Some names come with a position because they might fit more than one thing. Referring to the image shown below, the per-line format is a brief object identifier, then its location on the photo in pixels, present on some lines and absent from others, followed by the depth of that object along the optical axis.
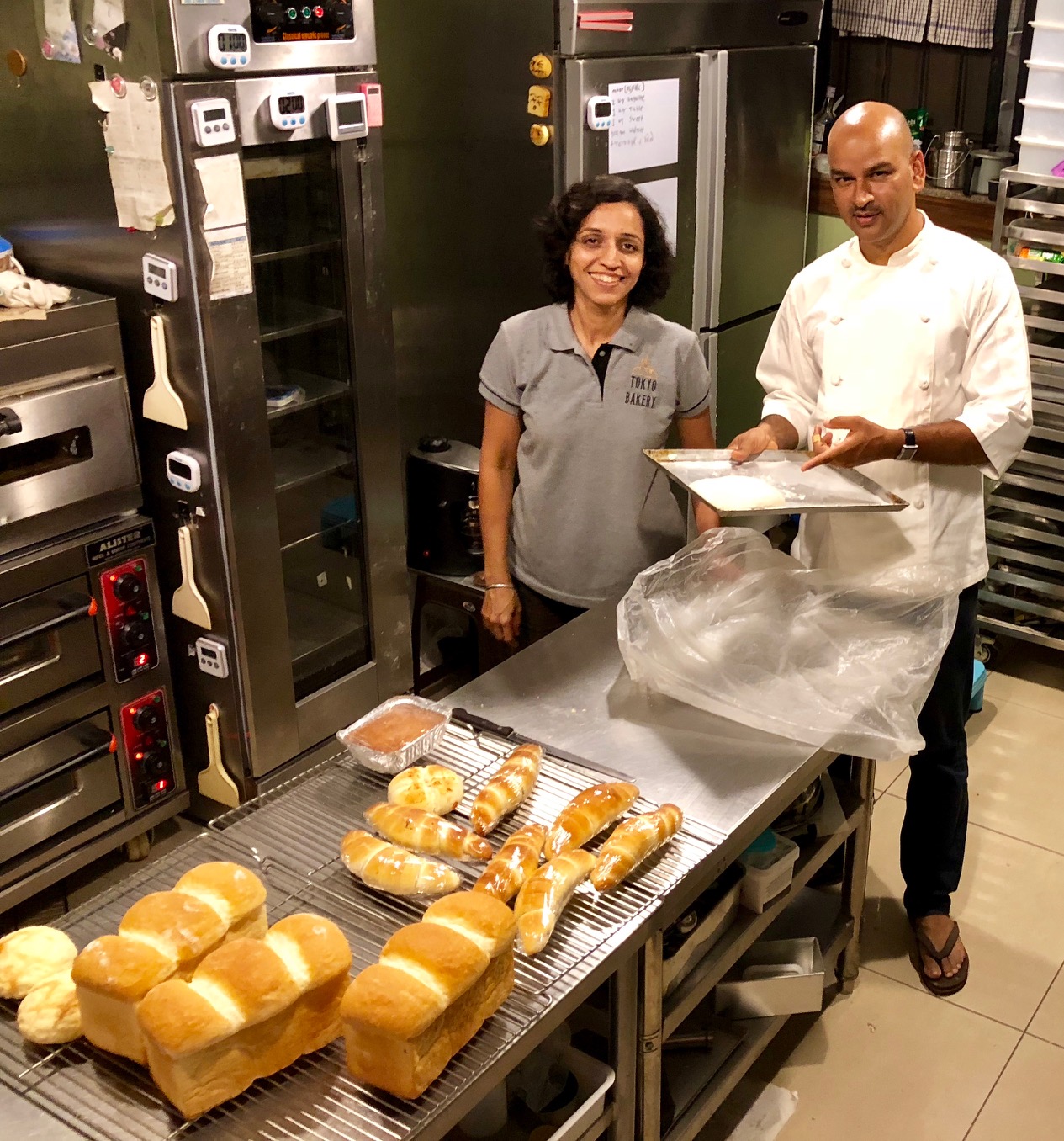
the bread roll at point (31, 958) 1.32
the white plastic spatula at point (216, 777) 2.89
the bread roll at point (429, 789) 1.62
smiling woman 2.38
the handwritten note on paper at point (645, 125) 3.12
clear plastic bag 1.85
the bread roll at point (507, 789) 1.59
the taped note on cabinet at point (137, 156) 2.37
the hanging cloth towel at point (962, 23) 3.87
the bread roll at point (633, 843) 1.51
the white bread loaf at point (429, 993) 1.22
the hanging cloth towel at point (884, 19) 3.99
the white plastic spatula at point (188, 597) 2.71
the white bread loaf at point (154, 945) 1.24
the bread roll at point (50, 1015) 1.29
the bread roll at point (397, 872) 1.47
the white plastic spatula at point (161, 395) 2.55
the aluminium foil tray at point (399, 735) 1.73
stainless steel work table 1.54
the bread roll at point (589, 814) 1.56
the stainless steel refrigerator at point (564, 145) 3.04
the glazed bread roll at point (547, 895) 1.42
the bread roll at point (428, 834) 1.54
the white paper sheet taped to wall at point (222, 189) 2.42
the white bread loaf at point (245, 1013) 1.19
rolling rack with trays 3.32
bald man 2.10
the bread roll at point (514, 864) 1.46
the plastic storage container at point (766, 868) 1.95
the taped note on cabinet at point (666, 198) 3.34
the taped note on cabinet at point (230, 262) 2.48
